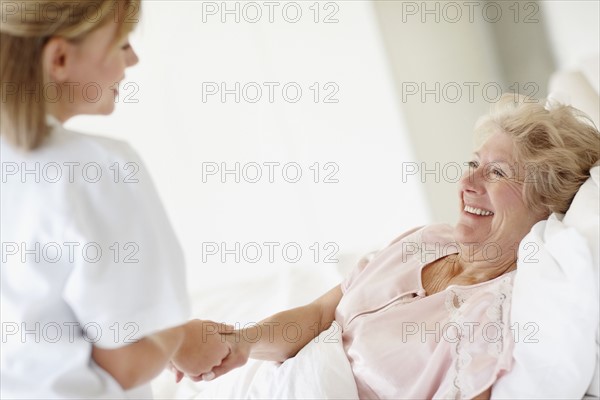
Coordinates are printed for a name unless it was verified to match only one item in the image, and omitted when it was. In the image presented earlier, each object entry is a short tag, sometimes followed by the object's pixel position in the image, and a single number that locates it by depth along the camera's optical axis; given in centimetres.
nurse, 105
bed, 144
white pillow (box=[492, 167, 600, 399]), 144
